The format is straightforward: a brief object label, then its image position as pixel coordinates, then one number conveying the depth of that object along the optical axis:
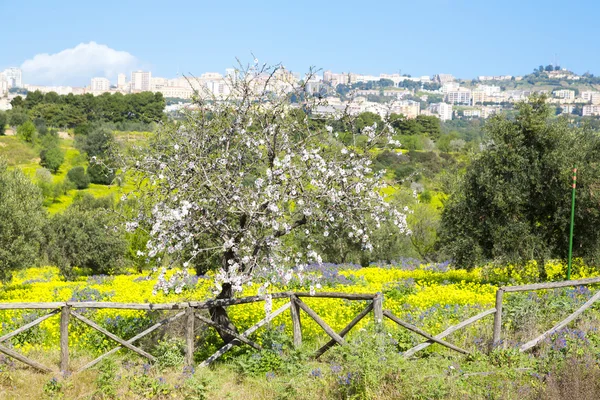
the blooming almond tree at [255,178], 10.54
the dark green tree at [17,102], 152.00
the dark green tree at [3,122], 127.52
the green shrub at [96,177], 92.82
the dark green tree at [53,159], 100.75
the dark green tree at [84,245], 35.41
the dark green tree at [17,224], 25.92
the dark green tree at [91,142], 101.97
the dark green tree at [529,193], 20.16
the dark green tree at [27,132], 117.50
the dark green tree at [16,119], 132.12
